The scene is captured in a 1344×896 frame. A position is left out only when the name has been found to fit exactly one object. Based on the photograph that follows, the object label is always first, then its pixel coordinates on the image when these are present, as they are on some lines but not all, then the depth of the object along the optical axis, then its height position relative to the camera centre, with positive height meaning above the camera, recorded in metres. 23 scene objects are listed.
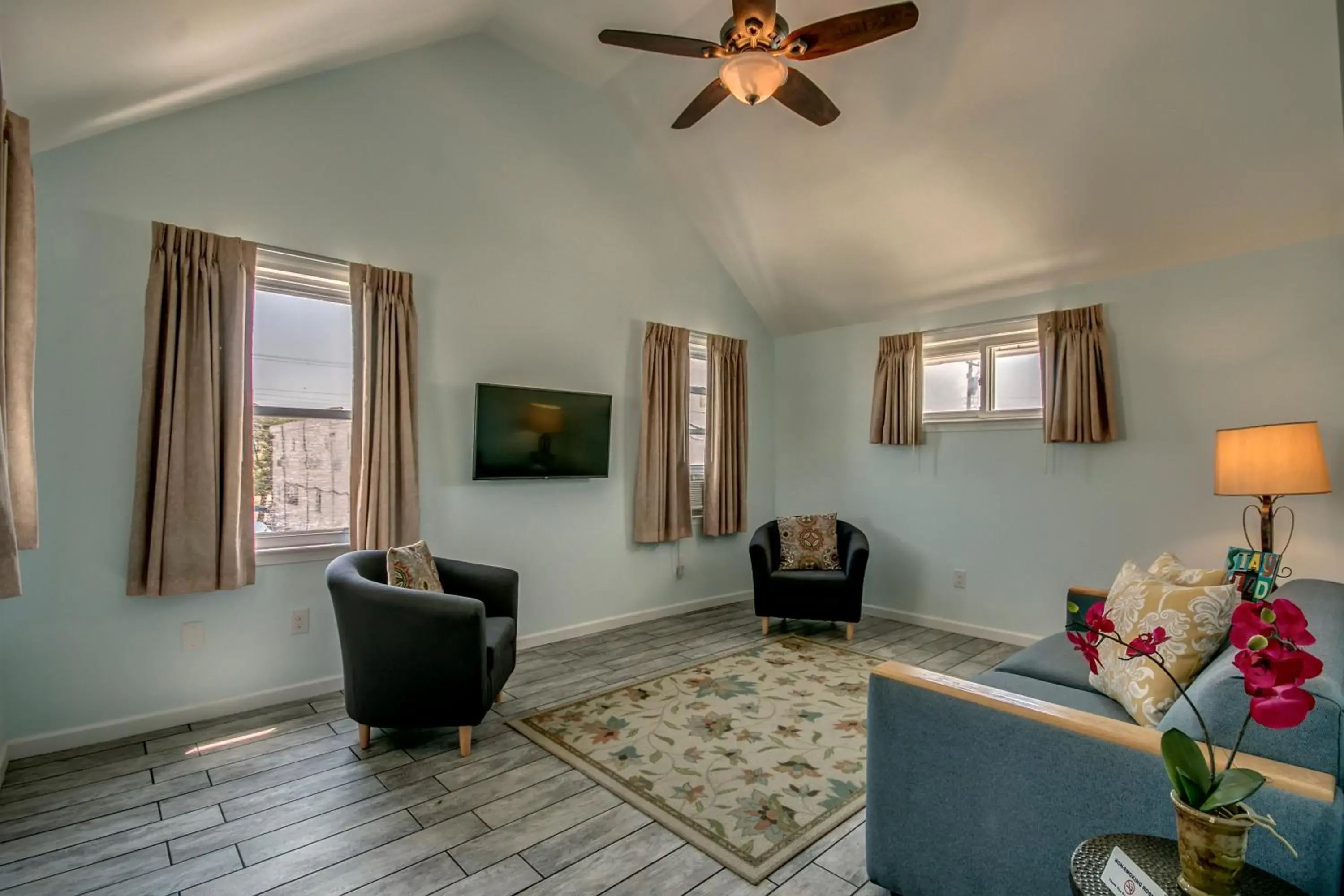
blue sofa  1.16 -0.72
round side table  1.03 -0.71
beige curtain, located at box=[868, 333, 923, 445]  4.80 +0.48
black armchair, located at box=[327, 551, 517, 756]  2.52 -0.82
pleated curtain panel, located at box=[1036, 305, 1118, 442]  3.85 +0.49
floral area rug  2.18 -1.28
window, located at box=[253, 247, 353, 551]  3.23 +0.29
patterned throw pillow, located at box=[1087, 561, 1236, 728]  1.73 -0.52
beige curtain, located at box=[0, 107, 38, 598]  1.85 +0.43
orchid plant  0.95 -0.36
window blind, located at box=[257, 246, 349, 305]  3.20 +0.94
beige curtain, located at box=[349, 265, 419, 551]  3.40 +0.22
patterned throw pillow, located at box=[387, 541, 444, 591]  2.87 -0.53
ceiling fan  2.29 +1.59
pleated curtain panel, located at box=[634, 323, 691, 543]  4.77 +0.11
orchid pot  0.96 -0.61
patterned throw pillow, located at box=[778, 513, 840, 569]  4.75 -0.67
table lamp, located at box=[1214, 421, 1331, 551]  2.77 -0.04
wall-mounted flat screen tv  3.90 +0.14
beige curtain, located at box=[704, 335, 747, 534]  5.27 +0.12
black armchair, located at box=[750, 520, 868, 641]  4.32 -0.93
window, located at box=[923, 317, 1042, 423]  4.34 +0.59
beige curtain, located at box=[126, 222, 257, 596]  2.80 +0.15
